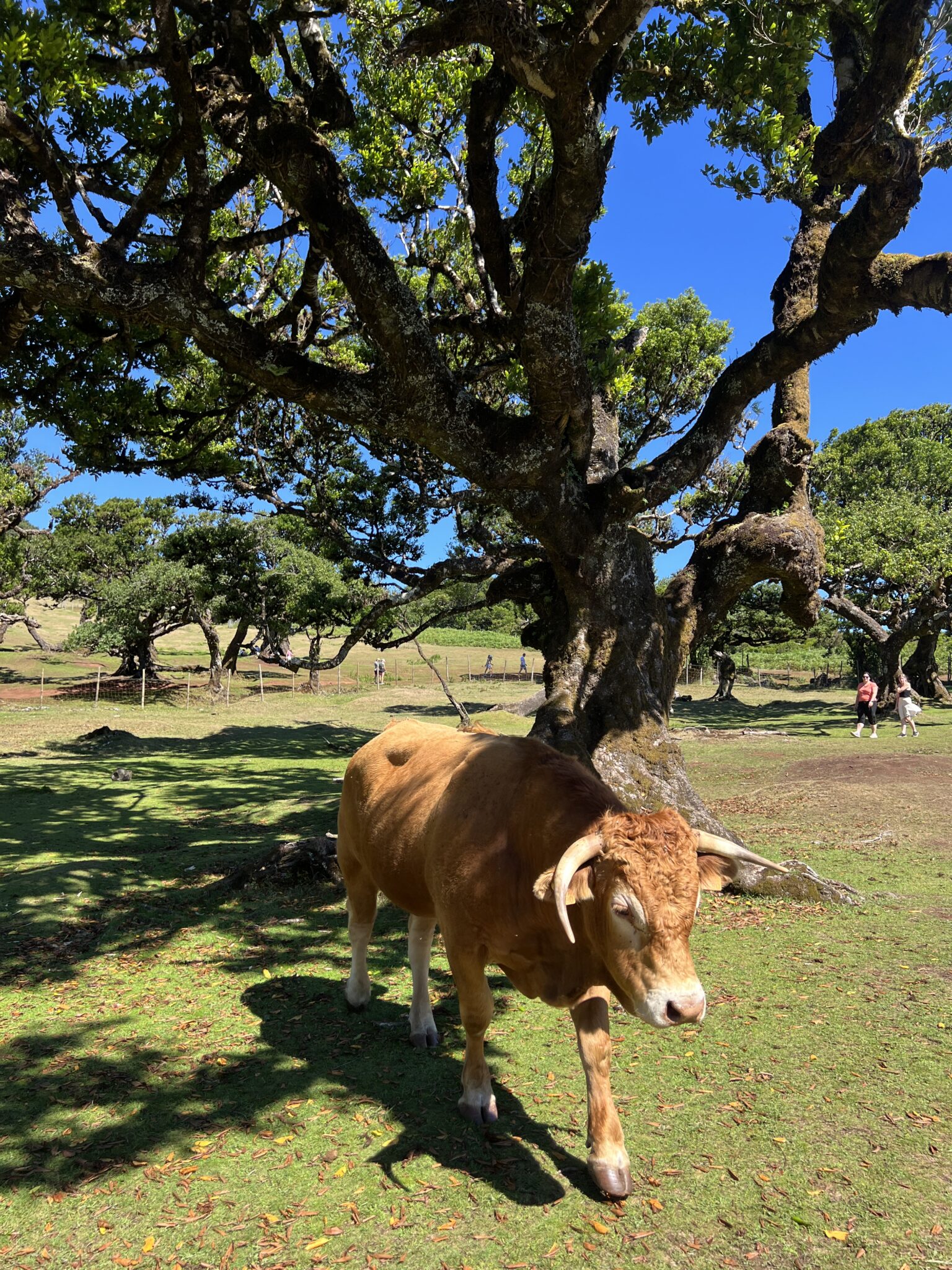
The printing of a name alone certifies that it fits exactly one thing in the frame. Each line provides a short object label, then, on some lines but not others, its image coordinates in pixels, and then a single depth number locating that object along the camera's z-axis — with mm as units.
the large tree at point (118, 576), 31766
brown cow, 3012
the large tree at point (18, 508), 24641
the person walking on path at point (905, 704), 23250
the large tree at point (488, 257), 6438
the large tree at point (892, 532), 26703
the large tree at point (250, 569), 30219
